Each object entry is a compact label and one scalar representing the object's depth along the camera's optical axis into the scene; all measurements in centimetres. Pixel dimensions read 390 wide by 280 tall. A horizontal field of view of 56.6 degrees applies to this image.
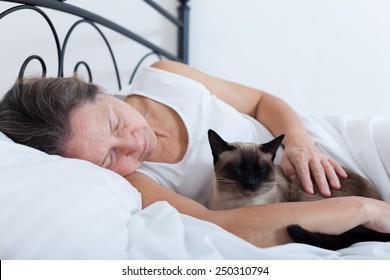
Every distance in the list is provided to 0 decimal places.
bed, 61
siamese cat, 102
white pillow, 61
